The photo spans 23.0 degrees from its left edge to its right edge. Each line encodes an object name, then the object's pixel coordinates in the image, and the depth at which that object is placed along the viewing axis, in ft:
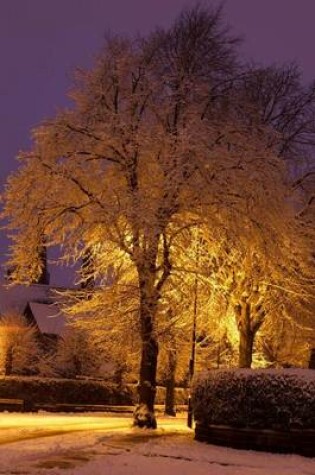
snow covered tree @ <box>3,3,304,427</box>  78.38
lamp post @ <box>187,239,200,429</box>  88.16
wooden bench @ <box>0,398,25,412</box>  115.75
